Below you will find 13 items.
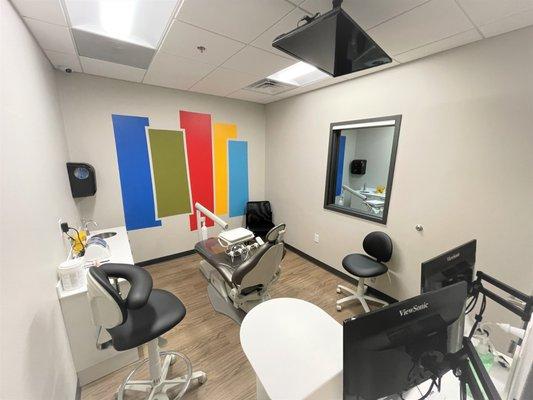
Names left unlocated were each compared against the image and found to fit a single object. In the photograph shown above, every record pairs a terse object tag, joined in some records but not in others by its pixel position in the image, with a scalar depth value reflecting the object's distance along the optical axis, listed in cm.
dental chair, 189
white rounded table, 73
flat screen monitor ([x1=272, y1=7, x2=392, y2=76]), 115
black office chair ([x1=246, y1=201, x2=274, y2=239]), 403
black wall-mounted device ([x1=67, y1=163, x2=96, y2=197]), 244
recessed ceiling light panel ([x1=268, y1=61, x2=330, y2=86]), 249
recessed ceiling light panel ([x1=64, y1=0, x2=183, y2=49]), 143
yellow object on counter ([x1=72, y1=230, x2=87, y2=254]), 198
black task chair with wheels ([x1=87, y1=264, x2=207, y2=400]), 103
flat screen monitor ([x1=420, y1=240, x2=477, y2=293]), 95
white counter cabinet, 151
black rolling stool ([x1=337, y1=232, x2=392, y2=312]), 230
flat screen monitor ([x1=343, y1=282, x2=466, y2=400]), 61
